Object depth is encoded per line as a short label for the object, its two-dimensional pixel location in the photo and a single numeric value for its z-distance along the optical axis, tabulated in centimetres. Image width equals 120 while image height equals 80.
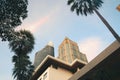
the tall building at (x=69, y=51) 14062
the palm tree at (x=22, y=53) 1734
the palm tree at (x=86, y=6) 2245
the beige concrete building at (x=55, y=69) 2782
